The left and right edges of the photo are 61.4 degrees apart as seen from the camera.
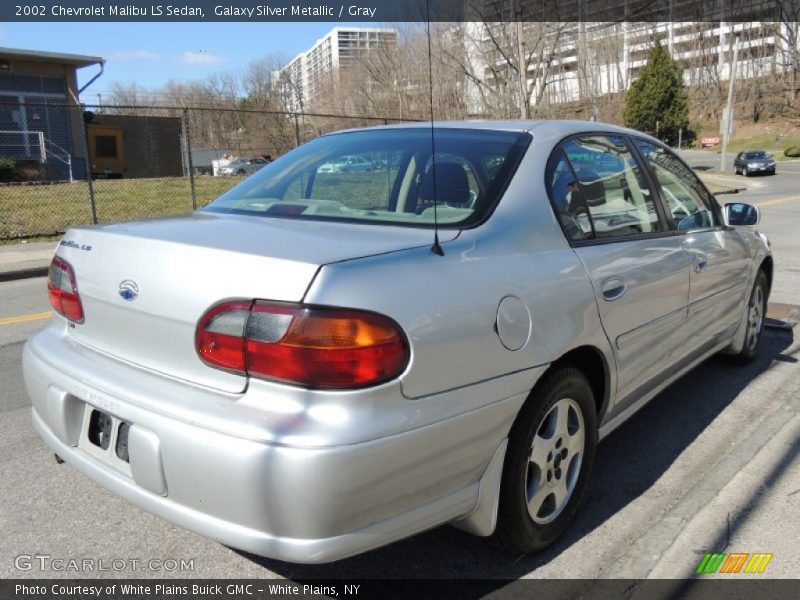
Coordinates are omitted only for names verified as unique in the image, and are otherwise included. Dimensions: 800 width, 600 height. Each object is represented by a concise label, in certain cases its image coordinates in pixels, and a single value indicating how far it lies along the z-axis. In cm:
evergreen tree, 6431
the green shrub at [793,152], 5566
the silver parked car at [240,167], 2858
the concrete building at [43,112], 3105
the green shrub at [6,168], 2764
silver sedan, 189
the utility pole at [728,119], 3306
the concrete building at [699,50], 7131
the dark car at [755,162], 3803
